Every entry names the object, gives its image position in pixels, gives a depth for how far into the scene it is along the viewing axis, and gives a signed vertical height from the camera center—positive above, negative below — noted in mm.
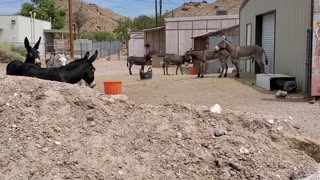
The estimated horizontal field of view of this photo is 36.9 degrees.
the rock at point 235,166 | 5676 -1283
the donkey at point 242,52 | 20047 +241
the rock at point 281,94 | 13424 -1023
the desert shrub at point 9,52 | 38459 +464
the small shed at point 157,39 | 47156 +1919
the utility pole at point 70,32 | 36859 +1929
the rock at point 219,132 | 6250 -969
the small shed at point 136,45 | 51053 +1355
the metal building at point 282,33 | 14469 +951
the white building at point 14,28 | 55219 +3420
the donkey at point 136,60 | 30103 -152
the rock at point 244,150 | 5941 -1148
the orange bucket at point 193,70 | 28878 -750
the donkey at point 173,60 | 28359 -143
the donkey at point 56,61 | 17422 -126
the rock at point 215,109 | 6934 -752
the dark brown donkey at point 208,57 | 21680 +29
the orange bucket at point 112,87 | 14609 -910
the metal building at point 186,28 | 41938 +2611
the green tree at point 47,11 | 92875 +9174
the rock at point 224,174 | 5548 -1359
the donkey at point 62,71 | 10172 -302
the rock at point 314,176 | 4944 -1233
